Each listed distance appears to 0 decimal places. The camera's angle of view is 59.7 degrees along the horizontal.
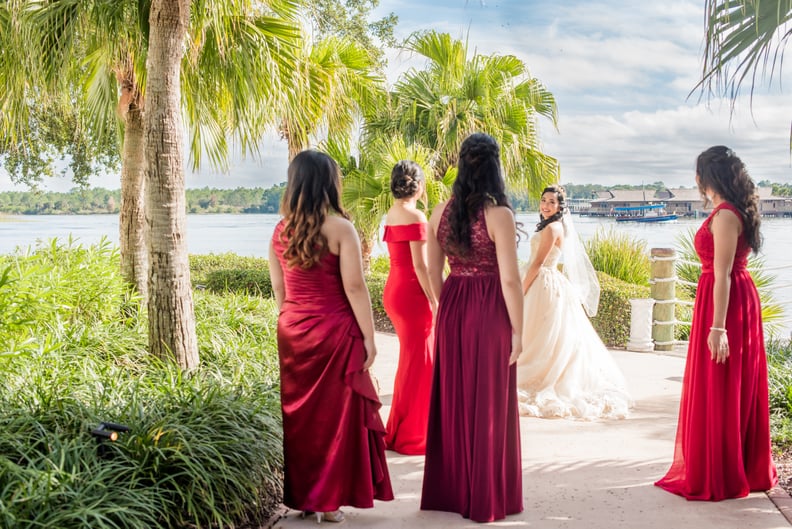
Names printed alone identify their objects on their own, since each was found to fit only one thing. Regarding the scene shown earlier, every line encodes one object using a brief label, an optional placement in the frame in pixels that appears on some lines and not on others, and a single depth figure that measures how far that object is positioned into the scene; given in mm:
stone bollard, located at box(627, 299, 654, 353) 9688
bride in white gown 6398
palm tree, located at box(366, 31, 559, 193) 14039
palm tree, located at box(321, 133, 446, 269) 11383
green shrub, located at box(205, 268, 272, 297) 13617
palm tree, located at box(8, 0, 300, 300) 7094
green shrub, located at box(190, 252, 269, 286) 15469
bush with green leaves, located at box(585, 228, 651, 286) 13594
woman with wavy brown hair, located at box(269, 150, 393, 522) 3537
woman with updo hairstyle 5160
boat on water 28053
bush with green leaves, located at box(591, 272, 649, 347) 10344
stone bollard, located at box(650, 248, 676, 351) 9820
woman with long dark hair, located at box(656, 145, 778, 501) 4098
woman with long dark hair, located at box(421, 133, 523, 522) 3871
